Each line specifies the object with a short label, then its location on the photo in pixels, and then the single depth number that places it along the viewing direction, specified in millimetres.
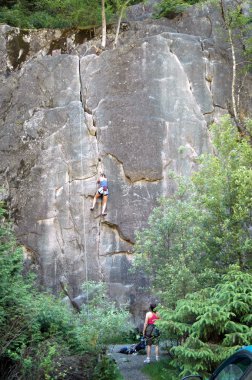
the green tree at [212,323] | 8273
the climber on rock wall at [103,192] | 17141
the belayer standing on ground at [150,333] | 11602
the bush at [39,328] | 8227
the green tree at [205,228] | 10047
